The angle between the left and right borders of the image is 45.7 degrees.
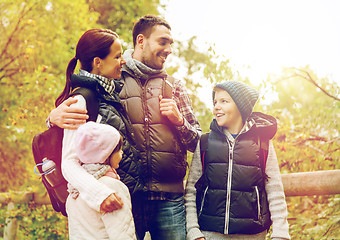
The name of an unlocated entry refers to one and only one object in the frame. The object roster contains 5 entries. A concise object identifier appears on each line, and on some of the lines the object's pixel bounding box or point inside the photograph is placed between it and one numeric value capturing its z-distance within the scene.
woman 2.37
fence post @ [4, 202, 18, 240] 5.46
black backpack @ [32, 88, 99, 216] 2.34
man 2.60
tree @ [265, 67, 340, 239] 4.47
